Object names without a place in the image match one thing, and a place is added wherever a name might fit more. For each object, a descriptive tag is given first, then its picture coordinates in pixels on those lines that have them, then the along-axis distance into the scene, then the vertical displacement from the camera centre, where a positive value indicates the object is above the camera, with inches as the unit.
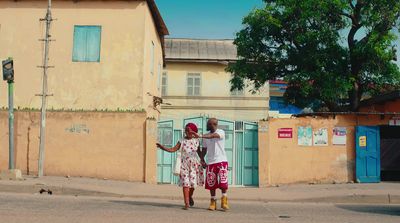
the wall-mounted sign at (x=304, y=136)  608.1 +14.0
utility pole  582.9 +54.3
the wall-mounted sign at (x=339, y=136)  612.1 +14.7
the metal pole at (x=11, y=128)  550.0 +16.9
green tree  688.4 +141.8
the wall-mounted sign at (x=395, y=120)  618.8 +35.0
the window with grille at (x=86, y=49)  673.0 +126.3
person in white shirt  353.7 -12.0
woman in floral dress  355.9 -11.7
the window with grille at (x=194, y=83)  1197.7 +148.3
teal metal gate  609.0 -2.4
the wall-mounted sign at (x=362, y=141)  610.5 +9.0
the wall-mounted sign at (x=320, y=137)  610.2 +13.1
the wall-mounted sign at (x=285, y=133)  606.9 +17.3
